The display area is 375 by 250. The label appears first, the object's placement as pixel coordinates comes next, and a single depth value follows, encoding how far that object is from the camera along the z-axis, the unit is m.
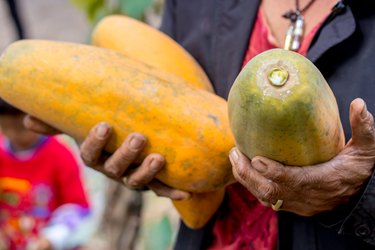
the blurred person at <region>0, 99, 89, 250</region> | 2.64
